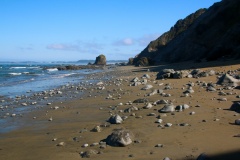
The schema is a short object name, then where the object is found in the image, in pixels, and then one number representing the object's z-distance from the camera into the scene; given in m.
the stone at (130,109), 9.96
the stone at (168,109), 9.08
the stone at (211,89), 12.42
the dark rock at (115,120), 8.44
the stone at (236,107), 8.40
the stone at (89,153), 5.86
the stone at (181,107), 9.20
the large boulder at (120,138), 6.28
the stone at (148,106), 10.15
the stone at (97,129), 7.84
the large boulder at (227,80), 13.52
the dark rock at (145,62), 58.42
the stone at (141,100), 11.62
